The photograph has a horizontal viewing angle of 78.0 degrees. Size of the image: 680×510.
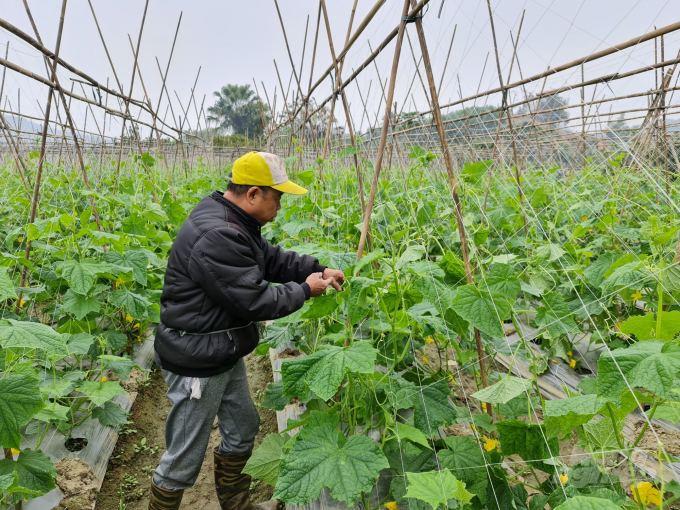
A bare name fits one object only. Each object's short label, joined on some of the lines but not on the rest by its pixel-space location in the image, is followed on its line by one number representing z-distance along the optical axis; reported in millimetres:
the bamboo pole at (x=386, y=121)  1673
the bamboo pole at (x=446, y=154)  1627
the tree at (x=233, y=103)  53156
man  1670
